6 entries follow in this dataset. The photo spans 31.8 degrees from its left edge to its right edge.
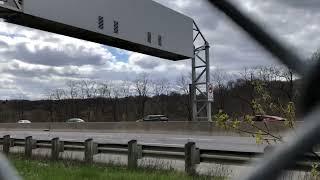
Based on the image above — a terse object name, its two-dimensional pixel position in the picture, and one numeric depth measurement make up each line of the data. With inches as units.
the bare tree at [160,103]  2696.4
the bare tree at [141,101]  2871.6
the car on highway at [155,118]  2188.7
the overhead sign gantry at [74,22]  614.2
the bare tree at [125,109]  2974.9
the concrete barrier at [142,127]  1299.2
